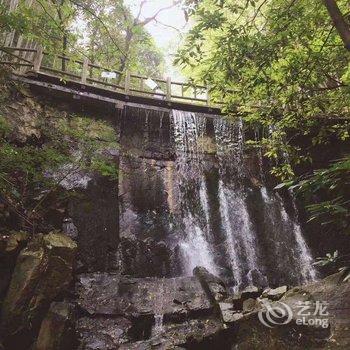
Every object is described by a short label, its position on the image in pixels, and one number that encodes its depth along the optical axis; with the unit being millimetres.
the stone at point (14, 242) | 7539
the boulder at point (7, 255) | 7422
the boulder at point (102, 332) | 7191
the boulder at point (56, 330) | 6542
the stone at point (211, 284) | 8531
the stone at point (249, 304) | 6754
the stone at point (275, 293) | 6579
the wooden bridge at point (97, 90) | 12414
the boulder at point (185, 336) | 6590
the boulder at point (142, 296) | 8328
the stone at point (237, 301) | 7488
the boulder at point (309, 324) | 4281
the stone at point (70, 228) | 10367
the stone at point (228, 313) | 6795
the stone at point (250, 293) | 7676
